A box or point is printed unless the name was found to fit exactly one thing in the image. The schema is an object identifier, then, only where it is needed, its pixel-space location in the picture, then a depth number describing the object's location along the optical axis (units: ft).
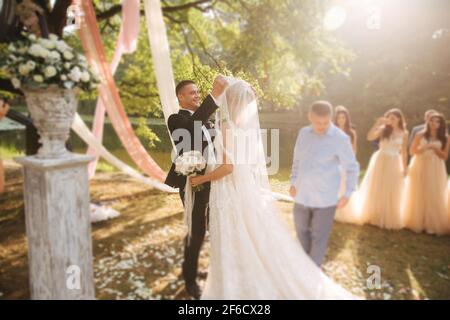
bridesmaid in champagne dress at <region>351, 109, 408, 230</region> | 13.60
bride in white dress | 5.55
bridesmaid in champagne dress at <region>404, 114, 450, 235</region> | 13.26
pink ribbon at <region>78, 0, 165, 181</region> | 10.56
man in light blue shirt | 8.67
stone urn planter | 7.16
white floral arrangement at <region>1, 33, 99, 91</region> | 6.74
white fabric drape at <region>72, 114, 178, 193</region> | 12.53
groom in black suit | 4.76
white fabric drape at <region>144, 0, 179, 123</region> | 6.14
